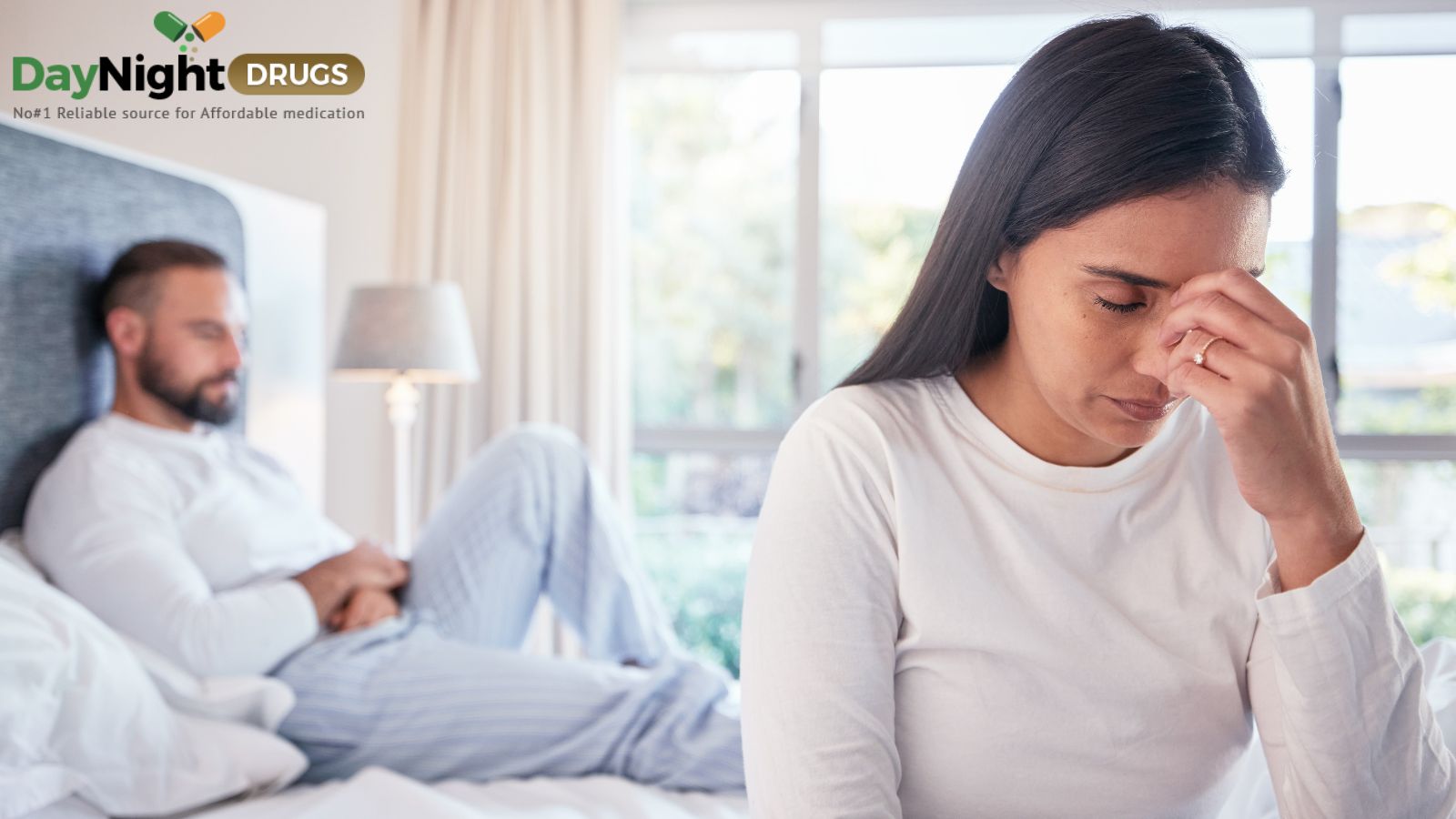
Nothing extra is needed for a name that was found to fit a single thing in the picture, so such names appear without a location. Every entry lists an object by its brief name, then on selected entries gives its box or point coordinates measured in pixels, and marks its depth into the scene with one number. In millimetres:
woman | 753
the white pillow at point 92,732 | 1022
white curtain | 3154
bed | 1082
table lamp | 2576
